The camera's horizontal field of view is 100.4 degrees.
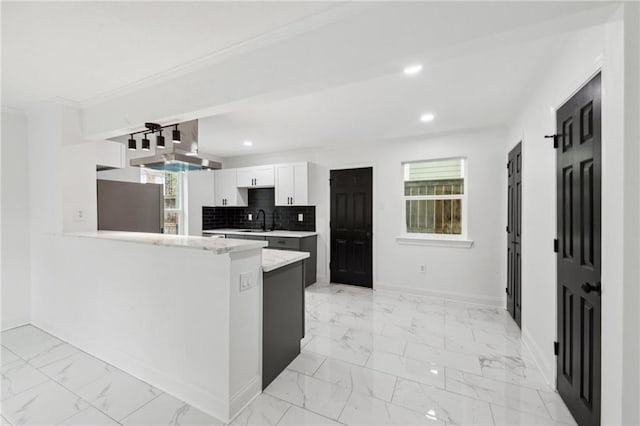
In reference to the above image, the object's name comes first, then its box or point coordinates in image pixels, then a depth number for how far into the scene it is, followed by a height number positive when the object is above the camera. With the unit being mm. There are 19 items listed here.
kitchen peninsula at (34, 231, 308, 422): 1701 -731
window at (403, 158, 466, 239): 3990 +185
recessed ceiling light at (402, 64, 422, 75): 1374 +752
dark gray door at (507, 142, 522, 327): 2951 -269
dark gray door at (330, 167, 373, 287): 4500 -270
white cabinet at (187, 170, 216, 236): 5156 +302
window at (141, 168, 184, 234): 5000 +154
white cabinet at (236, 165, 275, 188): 5066 +662
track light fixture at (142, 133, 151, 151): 2461 +631
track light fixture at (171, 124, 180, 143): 2293 +647
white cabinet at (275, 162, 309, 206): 4758 +489
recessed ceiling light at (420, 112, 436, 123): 3204 +1155
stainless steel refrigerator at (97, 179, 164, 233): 3139 +64
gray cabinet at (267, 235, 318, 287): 4449 -602
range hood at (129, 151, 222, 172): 2064 +400
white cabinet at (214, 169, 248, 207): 5395 +422
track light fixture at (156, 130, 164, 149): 2281 +605
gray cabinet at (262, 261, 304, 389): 2012 -883
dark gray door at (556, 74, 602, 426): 1439 -254
